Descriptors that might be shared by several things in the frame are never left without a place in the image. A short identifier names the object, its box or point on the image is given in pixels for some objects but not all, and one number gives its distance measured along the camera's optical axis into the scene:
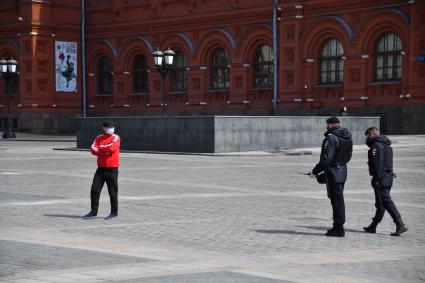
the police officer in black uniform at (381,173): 11.52
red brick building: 39.75
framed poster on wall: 53.03
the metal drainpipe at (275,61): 44.00
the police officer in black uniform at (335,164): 11.33
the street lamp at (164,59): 34.94
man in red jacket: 13.19
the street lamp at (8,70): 44.00
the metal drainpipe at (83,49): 54.53
